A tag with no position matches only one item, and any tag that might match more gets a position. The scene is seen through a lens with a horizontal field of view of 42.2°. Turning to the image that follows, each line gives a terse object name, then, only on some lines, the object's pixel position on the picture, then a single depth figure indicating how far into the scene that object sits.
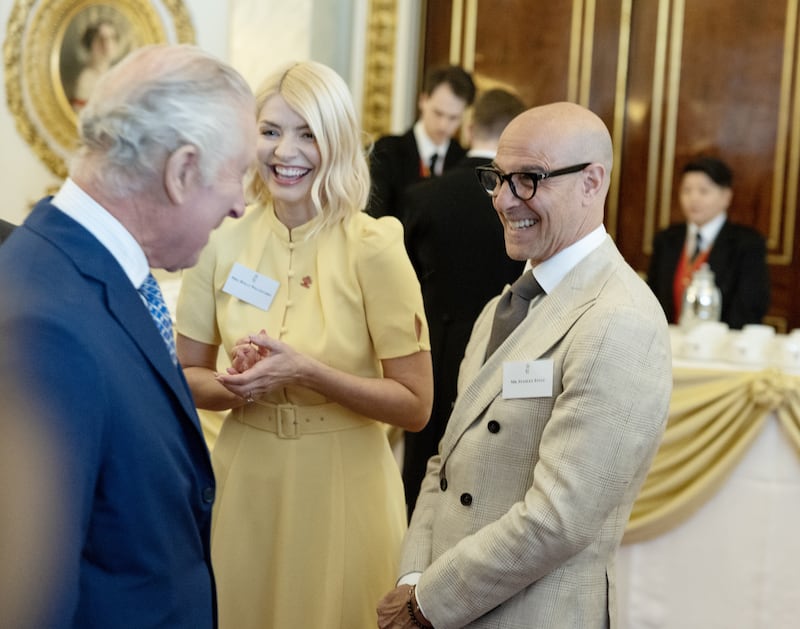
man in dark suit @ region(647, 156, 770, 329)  4.80
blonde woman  2.06
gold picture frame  5.60
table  3.30
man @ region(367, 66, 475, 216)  4.89
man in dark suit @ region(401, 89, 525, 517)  3.65
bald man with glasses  1.55
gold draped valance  3.30
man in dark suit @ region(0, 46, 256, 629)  1.13
